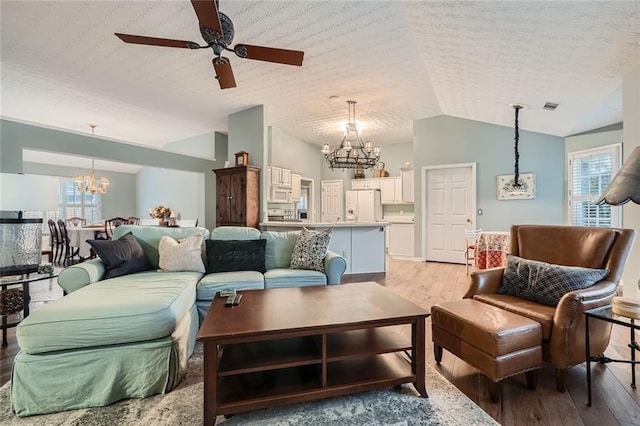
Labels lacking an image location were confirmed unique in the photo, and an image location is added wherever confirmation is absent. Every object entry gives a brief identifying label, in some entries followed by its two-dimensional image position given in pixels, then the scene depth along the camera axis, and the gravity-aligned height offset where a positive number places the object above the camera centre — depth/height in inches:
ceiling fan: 77.8 +51.8
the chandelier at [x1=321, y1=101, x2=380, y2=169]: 201.5 +37.8
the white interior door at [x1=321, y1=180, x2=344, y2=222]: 331.0 +13.1
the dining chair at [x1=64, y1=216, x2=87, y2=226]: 307.1 -7.6
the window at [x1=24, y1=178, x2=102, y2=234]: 329.7 +11.9
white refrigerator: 312.4 +8.2
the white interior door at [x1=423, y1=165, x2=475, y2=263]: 239.1 +1.1
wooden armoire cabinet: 209.8 +12.2
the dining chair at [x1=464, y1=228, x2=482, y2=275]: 204.8 -22.0
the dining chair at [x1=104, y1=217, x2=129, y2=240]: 242.1 -8.7
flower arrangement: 253.3 +1.2
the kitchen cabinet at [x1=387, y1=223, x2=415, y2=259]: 273.1 -25.1
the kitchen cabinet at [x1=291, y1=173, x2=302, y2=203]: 275.7 +23.7
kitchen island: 199.0 -20.8
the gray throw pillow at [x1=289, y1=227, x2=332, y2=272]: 123.3 -16.1
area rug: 62.5 -43.1
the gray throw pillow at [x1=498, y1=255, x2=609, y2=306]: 80.3 -18.8
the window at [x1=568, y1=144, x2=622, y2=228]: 173.9 +18.4
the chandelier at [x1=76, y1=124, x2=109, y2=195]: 272.1 +29.3
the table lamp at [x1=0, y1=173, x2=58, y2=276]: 95.4 -2.6
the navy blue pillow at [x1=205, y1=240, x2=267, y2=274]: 119.7 -17.2
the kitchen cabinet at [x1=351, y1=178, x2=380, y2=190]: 316.8 +31.0
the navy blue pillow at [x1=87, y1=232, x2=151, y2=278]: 104.6 -15.0
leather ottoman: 67.5 -30.6
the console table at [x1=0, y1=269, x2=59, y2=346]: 92.0 -21.2
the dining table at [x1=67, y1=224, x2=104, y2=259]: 234.2 -17.6
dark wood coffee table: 61.1 -31.9
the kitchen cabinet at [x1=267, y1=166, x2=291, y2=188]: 238.4 +30.3
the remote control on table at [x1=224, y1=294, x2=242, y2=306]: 79.2 -23.4
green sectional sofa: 65.0 -30.8
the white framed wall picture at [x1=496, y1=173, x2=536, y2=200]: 213.2 +17.8
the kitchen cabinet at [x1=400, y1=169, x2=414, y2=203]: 282.0 +26.6
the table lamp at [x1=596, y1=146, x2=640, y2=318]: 60.6 +4.0
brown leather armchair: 71.5 -20.1
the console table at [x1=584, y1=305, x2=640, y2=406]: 64.5 -24.6
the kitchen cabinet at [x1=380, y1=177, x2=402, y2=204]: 302.2 +22.6
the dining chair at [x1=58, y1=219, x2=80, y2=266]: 231.9 -20.6
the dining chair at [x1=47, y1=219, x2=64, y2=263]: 239.6 -19.4
